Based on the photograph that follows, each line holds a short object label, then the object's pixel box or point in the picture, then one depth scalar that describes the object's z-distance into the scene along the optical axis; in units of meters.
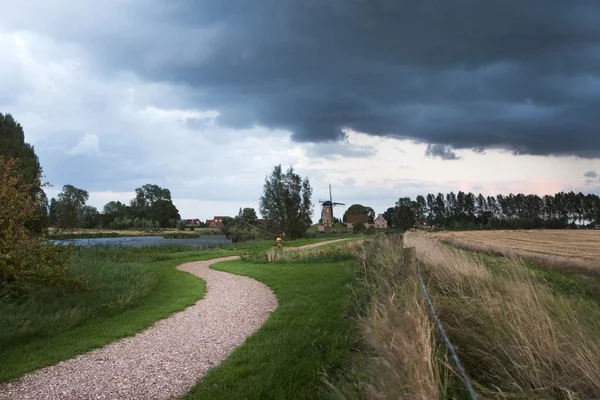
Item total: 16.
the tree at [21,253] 10.24
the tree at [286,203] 55.34
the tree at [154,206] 126.86
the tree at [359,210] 149.12
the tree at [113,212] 118.40
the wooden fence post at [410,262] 5.90
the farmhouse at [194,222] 167.75
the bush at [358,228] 76.36
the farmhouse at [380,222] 132.95
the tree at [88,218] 99.31
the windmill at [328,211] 90.83
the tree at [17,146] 36.69
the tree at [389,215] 133.68
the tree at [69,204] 59.28
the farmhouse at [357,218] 130.54
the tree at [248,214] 82.20
